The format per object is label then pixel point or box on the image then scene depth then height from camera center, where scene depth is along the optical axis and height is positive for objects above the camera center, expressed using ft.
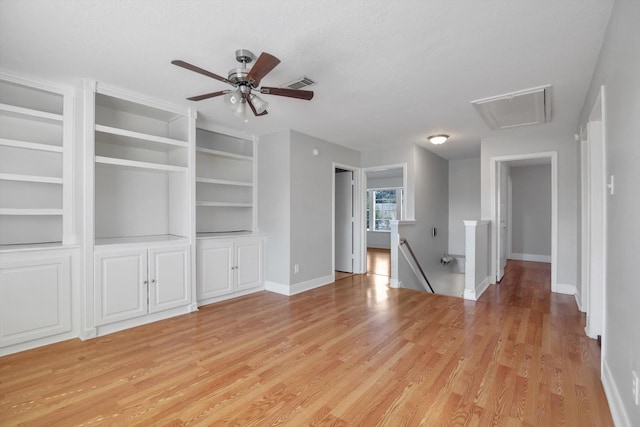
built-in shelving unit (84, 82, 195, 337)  9.78 +0.11
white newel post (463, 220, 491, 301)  13.56 -2.08
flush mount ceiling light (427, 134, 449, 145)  15.37 +3.88
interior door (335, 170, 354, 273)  19.63 -0.45
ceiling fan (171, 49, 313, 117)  7.48 +3.18
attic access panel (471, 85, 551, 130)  10.19 +4.02
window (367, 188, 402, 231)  33.50 +0.71
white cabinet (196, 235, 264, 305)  13.01 -2.42
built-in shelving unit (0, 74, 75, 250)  9.30 +1.57
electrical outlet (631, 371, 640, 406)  4.52 -2.64
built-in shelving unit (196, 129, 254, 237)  14.69 +1.48
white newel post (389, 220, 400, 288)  15.87 -2.06
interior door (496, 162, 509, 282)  16.90 -0.02
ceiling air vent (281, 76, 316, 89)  8.96 +3.97
